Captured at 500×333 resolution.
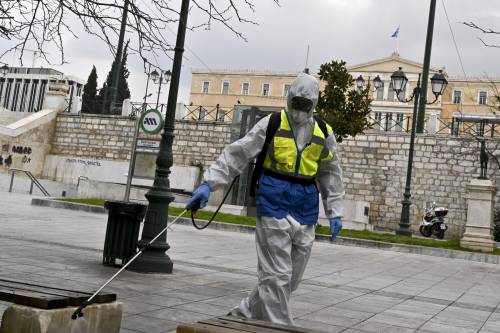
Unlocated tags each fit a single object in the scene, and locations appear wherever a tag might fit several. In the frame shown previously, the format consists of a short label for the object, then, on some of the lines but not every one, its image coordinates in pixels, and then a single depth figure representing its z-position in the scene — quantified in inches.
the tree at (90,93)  2323.9
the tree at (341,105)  797.2
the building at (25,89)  3718.0
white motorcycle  880.1
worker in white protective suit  155.9
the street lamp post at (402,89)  735.1
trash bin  286.0
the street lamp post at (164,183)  288.4
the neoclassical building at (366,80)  2746.1
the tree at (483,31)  298.0
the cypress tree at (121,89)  2291.8
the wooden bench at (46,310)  118.1
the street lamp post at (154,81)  1160.3
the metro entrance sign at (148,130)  457.2
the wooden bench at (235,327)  105.4
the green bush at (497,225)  842.6
